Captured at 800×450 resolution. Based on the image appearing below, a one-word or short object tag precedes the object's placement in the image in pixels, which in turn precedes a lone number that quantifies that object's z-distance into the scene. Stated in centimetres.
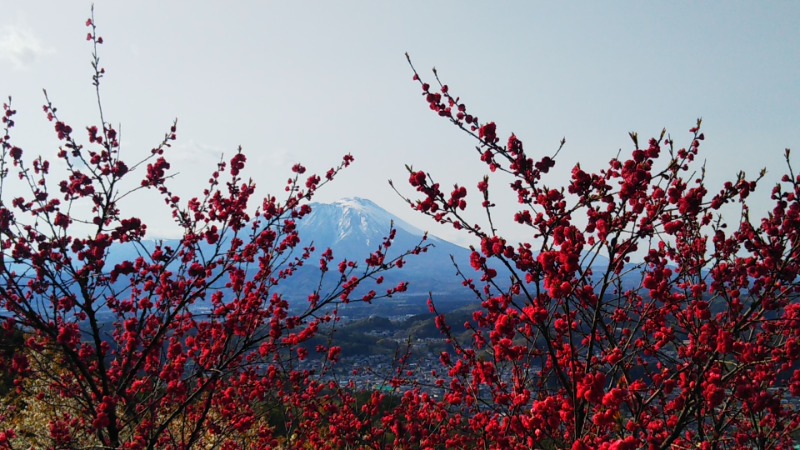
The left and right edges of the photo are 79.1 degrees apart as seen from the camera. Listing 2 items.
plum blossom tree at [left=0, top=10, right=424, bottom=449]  515
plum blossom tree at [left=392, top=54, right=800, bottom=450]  351
